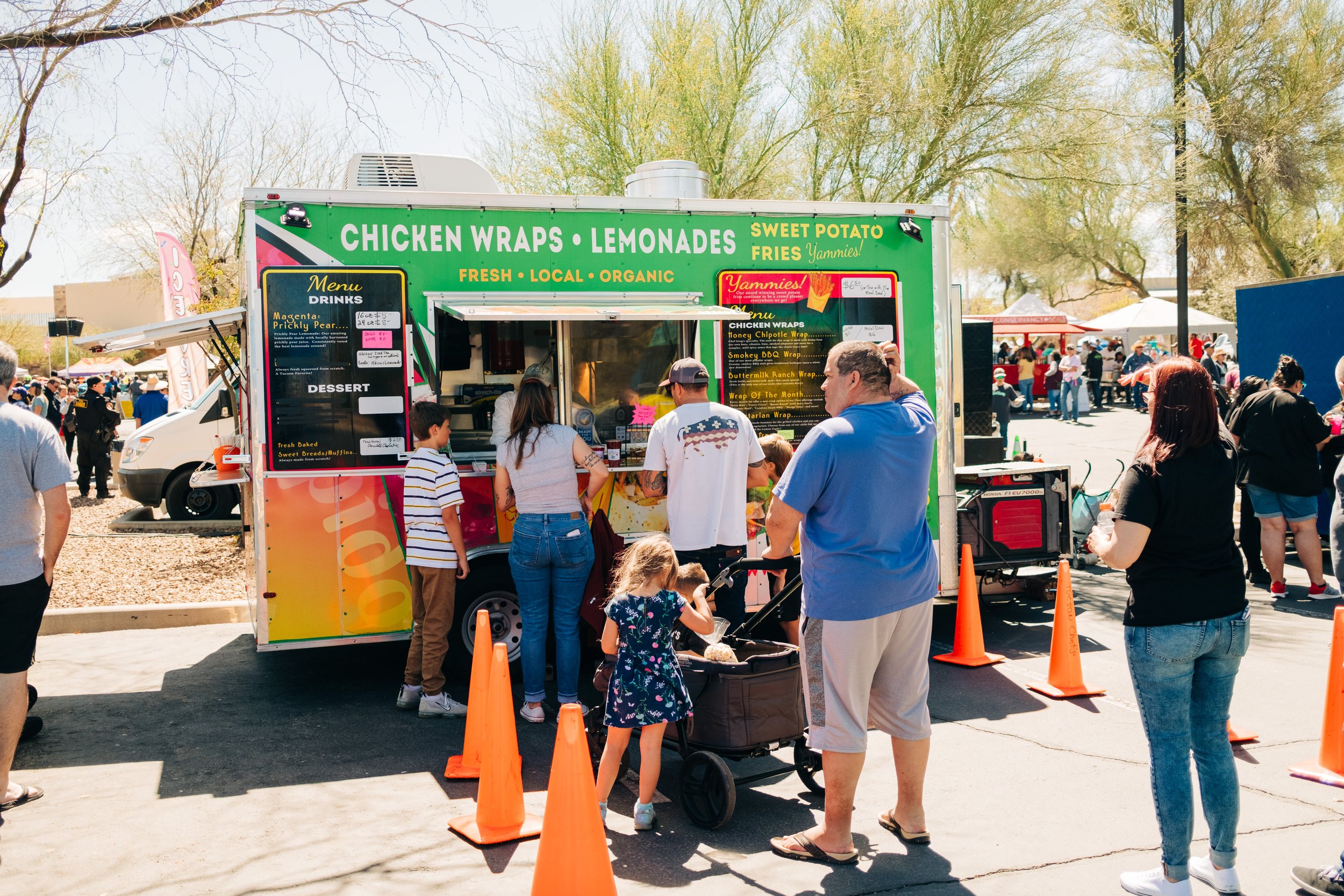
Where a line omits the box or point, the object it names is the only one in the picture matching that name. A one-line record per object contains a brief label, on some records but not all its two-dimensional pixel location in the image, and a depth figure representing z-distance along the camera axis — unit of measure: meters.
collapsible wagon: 4.49
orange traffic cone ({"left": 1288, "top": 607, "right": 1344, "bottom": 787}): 4.91
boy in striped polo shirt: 5.73
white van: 12.99
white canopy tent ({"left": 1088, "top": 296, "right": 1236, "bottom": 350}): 30.42
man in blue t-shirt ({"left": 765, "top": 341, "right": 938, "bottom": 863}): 3.90
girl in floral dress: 4.37
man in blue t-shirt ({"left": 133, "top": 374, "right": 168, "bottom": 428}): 16.69
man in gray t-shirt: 4.68
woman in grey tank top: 5.67
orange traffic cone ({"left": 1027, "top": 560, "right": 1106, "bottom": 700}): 6.20
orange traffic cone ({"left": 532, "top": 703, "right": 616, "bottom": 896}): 3.59
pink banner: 14.70
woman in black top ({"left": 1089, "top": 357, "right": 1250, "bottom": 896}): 3.59
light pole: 13.74
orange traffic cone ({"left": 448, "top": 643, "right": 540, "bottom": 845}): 4.34
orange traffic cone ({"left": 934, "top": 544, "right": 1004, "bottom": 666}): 6.89
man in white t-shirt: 5.58
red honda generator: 7.54
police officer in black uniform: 15.54
